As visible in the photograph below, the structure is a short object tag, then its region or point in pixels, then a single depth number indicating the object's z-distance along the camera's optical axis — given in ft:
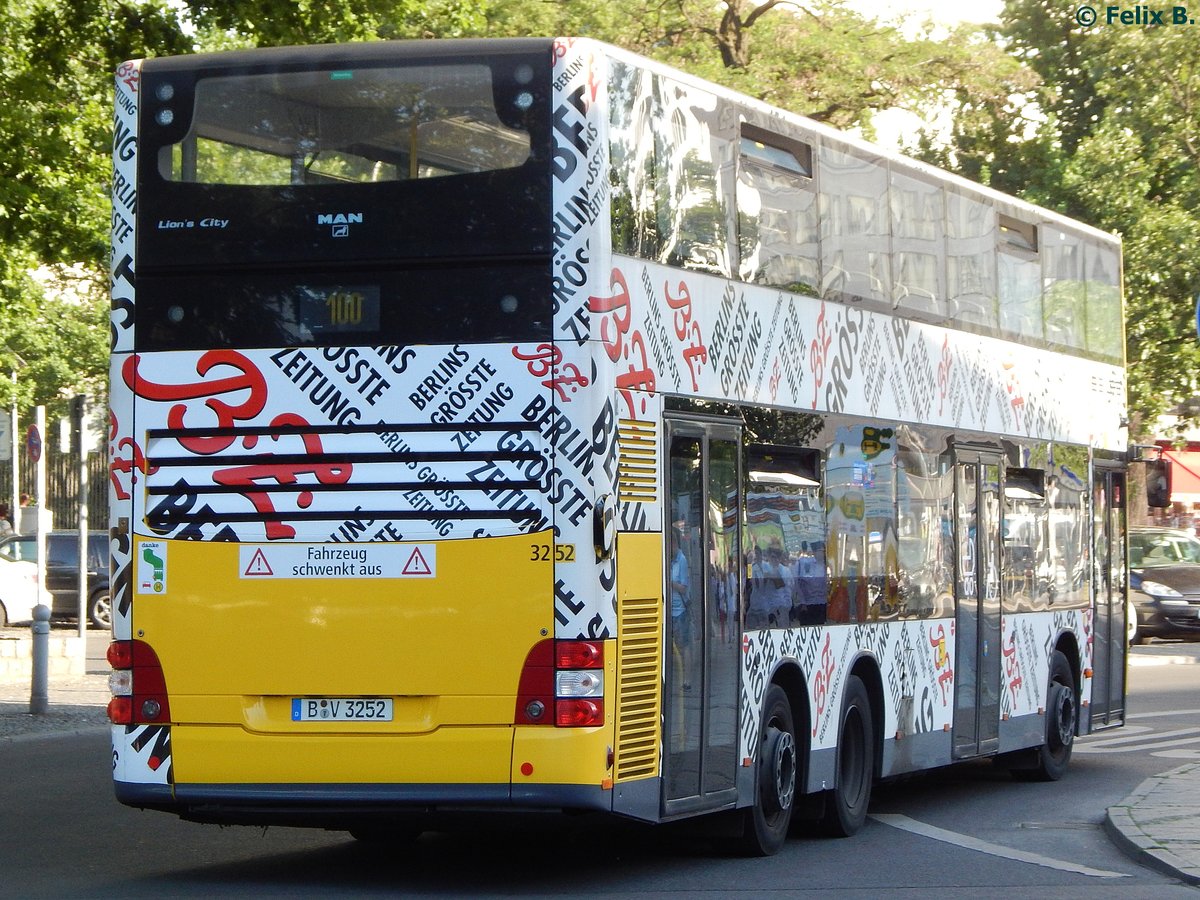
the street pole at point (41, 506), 83.46
